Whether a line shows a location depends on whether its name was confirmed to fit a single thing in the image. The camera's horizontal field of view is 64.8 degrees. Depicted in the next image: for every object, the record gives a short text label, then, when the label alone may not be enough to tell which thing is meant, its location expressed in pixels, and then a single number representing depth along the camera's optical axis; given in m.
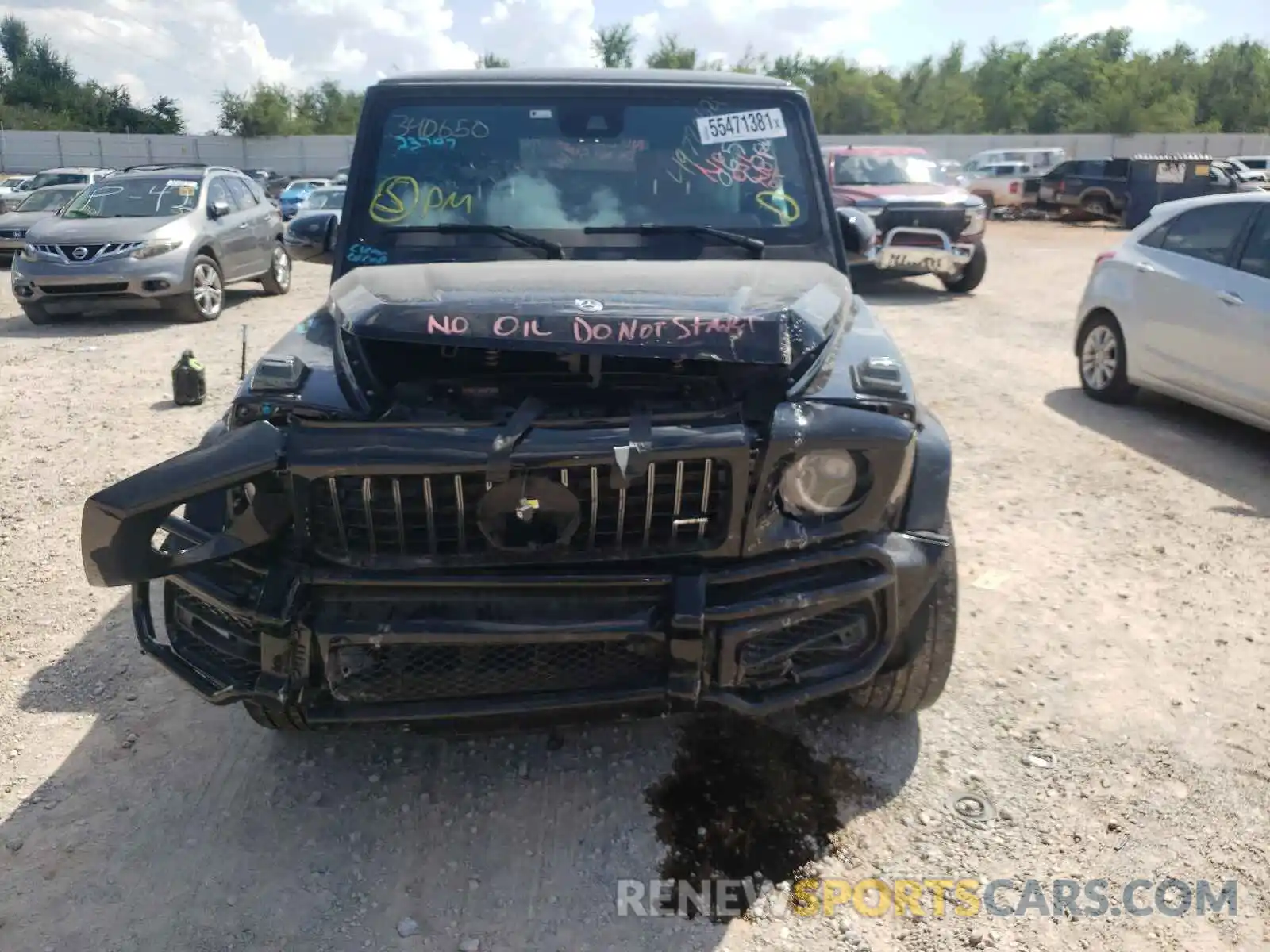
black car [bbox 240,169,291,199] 30.69
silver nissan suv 10.02
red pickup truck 11.49
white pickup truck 27.17
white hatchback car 5.79
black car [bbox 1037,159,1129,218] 24.55
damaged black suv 2.24
